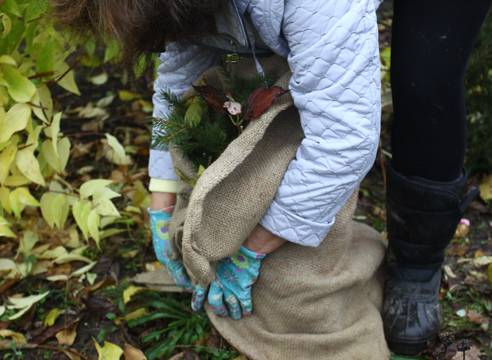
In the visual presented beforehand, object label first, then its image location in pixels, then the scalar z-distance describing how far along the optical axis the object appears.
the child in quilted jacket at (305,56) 1.30
